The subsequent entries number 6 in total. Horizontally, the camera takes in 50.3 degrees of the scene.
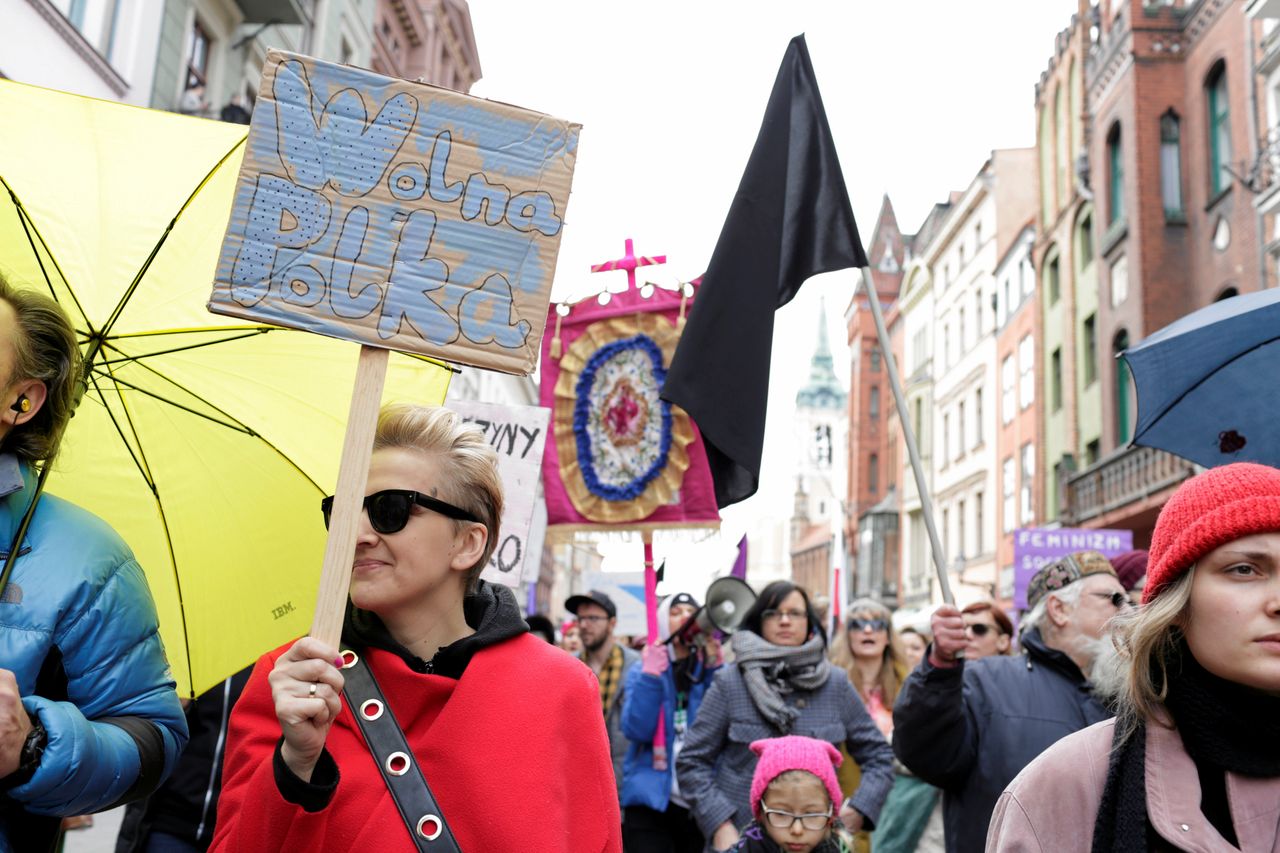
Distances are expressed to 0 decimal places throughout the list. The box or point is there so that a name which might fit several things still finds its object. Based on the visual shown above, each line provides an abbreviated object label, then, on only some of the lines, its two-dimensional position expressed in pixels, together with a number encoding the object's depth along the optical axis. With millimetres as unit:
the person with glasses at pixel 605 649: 8547
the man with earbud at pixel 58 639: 2449
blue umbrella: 4344
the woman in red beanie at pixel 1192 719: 2383
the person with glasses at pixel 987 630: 6723
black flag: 5117
